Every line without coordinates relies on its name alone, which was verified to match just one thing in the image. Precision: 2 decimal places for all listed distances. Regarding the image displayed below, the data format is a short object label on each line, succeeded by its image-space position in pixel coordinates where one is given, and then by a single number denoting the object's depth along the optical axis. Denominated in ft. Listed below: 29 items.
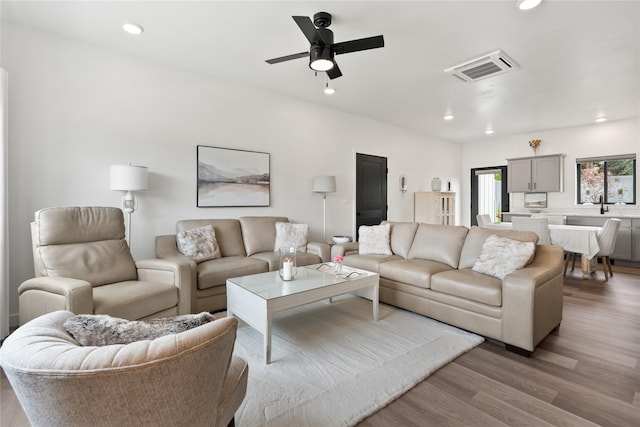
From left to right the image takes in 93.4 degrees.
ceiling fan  7.27
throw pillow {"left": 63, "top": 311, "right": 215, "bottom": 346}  3.06
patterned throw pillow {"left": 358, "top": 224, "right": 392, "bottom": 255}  12.60
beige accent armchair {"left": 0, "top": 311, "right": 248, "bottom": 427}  2.36
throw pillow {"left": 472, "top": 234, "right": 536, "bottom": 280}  8.46
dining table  14.20
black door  18.83
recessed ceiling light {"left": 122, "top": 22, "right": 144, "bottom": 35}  8.95
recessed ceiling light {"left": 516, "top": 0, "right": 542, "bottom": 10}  7.56
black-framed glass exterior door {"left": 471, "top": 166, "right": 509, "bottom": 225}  25.43
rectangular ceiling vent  10.59
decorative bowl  15.76
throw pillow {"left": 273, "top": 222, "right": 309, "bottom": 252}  12.94
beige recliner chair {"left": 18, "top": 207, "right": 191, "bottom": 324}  6.70
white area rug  5.53
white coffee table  7.24
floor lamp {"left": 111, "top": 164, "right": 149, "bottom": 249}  9.70
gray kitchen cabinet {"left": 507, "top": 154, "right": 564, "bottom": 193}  20.97
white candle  8.82
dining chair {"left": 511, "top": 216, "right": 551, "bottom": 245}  14.82
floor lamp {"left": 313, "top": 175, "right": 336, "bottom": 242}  15.49
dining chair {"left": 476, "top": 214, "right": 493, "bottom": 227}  18.08
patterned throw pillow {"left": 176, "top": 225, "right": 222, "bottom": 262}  10.64
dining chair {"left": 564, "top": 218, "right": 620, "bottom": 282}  14.15
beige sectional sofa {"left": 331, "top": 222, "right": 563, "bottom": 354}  7.55
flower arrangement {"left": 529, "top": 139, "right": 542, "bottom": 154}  21.87
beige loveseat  9.65
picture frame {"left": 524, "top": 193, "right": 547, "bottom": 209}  22.03
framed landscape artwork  12.67
